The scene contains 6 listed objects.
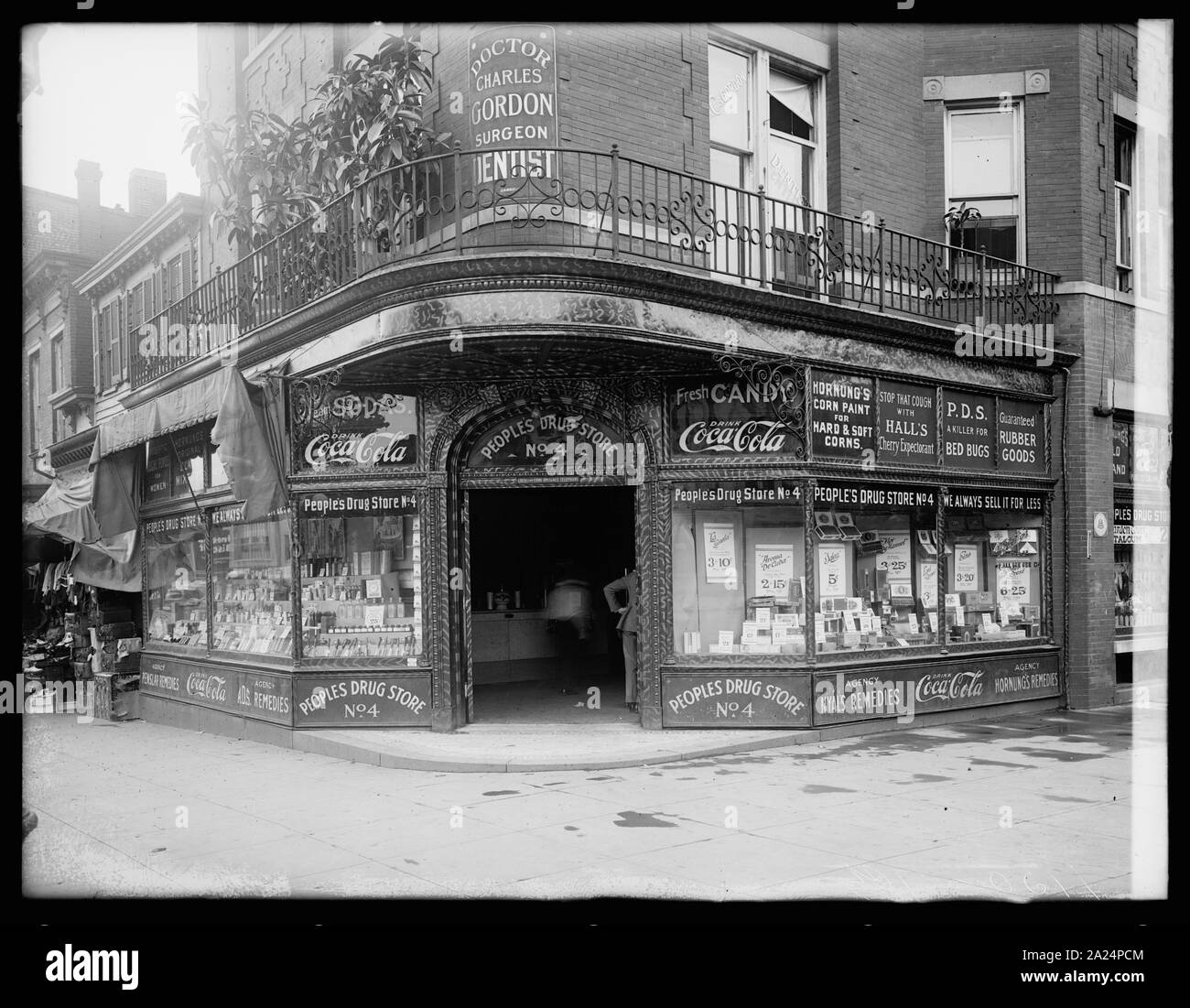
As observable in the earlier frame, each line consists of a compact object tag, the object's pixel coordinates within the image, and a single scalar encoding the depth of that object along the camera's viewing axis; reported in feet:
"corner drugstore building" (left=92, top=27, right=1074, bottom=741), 35.06
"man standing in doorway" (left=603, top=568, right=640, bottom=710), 40.52
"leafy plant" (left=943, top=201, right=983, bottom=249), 47.09
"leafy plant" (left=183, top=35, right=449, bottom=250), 38.17
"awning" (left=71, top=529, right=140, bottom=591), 53.11
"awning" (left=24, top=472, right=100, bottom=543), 49.80
